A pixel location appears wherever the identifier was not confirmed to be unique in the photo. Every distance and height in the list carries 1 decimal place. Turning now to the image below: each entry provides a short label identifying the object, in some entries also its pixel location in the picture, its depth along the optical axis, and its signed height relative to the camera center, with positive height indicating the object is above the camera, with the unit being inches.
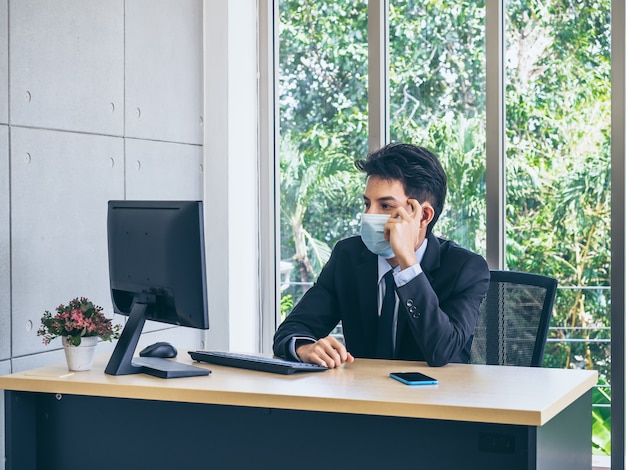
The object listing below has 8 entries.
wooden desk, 75.5 -16.5
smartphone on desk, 82.7 -12.7
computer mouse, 100.4 -12.2
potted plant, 93.7 -9.4
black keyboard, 89.4 -12.4
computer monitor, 89.0 -3.0
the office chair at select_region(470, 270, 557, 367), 101.6 -9.0
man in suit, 93.4 -4.8
